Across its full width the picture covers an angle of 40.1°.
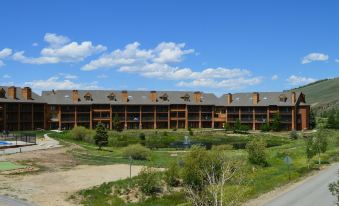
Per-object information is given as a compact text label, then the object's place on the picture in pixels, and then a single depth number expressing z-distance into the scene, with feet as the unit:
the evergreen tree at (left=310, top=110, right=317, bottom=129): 426.10
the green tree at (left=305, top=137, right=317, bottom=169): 189.06
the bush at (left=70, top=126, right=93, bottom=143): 306.35
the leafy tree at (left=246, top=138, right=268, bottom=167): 193.98
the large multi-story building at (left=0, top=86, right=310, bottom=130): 371.02
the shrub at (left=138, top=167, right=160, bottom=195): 147.02
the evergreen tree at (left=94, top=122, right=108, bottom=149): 287.07
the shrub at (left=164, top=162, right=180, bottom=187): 157.69
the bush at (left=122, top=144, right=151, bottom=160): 231.71
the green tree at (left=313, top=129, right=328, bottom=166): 198.29
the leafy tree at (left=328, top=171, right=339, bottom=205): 72.70
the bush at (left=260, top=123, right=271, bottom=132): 397.60
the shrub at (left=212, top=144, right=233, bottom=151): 261.40
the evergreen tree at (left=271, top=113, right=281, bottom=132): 392.68
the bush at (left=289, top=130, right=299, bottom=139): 339.63
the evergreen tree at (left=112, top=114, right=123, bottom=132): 390.21
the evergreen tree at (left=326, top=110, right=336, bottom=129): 405.18
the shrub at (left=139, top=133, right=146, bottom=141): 336.57
